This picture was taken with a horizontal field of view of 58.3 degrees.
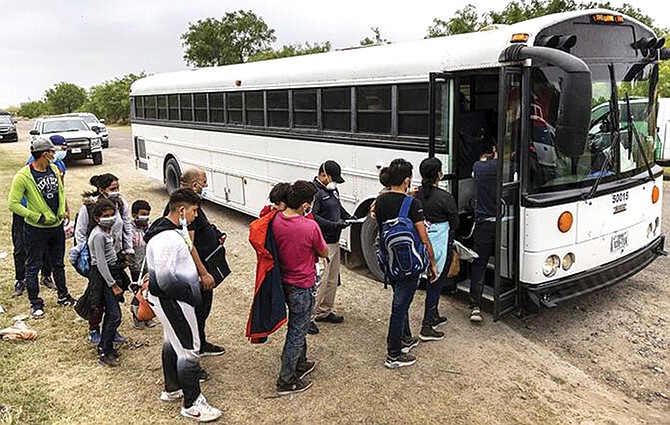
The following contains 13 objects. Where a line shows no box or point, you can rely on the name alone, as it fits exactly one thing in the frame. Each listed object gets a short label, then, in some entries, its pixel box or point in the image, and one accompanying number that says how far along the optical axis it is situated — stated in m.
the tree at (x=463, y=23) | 28.56
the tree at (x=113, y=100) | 48.78
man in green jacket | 5.80
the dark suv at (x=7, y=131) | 30.23
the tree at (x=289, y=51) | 44.80
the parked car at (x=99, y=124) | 22.98
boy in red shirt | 4.24
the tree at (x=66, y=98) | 64.31
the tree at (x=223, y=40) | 55.91
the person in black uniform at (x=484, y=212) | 5.27
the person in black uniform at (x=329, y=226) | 5.32
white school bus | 4.97
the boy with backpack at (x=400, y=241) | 4.59
